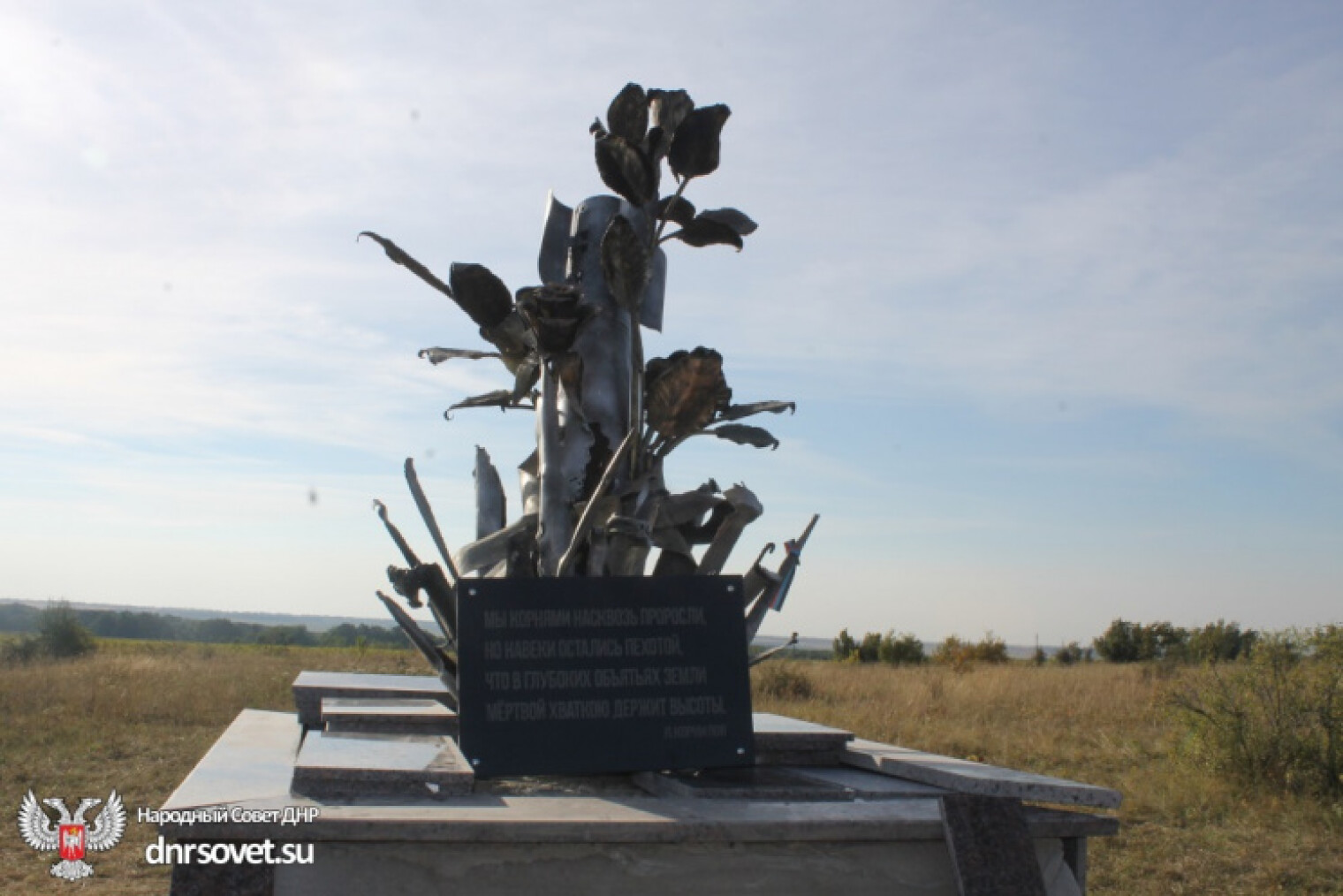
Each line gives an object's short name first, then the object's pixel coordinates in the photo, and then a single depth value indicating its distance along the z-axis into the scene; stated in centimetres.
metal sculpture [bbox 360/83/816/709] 346
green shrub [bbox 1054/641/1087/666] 2588
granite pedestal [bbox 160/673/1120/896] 245
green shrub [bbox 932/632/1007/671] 2355
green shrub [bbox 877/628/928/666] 2373
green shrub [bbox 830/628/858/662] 2655
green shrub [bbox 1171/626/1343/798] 725
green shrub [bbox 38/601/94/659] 2077
